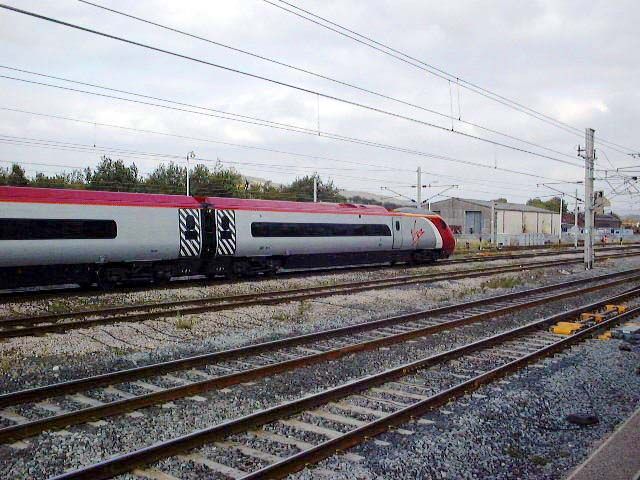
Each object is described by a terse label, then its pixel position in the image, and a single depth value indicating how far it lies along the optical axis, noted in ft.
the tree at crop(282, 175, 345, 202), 207.22
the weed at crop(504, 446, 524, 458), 18.61
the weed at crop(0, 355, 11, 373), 27.55
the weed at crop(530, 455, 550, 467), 18.13
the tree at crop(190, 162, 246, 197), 170.99
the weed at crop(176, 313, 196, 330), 38.65
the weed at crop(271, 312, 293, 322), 42.83
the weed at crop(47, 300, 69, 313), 45.32
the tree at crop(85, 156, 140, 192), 158.06
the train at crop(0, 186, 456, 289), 50.65
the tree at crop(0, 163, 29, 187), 143.13
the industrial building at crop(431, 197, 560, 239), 266.16
